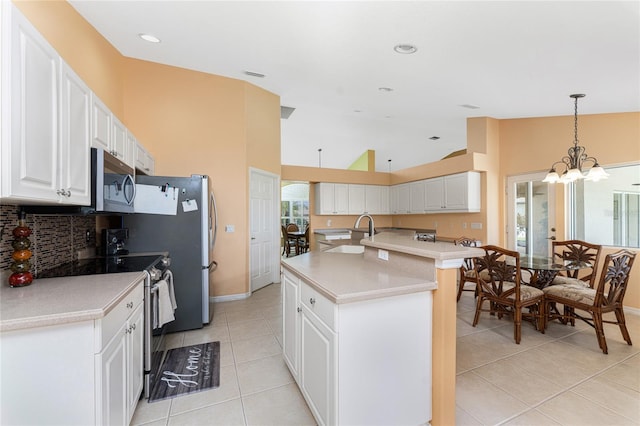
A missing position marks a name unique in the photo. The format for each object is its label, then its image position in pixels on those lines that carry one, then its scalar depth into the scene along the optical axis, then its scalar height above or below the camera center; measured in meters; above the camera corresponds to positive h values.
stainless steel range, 1.91 -0.44
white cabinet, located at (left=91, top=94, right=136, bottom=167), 1.94 +0.64
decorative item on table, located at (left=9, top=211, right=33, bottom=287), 1.56 -0.26
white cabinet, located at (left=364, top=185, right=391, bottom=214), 6.70 +0.33
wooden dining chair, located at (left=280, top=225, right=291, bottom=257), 8.28 -0.92
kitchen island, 1.39 -0.70
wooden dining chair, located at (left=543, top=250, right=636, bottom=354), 2.56 -0.82
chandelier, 2.86 +0.48
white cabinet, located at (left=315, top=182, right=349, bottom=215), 6.29 +0.32
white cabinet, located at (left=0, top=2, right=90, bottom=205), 1.13 +0.45
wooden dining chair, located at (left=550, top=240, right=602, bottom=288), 3.27 -0.57
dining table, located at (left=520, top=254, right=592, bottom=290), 2.94 -0.59
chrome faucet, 2.68 -0.14
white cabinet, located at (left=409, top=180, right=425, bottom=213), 5.87 +0.34
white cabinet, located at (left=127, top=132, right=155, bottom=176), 2.90 +0.64
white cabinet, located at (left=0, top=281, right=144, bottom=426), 1.13 -0.69
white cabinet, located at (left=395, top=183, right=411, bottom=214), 6.27 +0.33
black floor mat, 2.02 -1.28
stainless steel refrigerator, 2.87 -0.20
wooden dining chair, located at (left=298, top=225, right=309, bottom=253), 7.60 -0.87
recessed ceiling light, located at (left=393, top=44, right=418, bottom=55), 2.59 +1.56
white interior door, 4.45 -0.25
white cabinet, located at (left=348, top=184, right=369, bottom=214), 6.55 +0.32
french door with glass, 4.29 -0.03
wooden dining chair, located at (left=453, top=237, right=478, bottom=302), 3.69 -0.81
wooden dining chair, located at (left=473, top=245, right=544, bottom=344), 2.78 -0.85
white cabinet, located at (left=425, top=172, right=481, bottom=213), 4.77 +0.35
